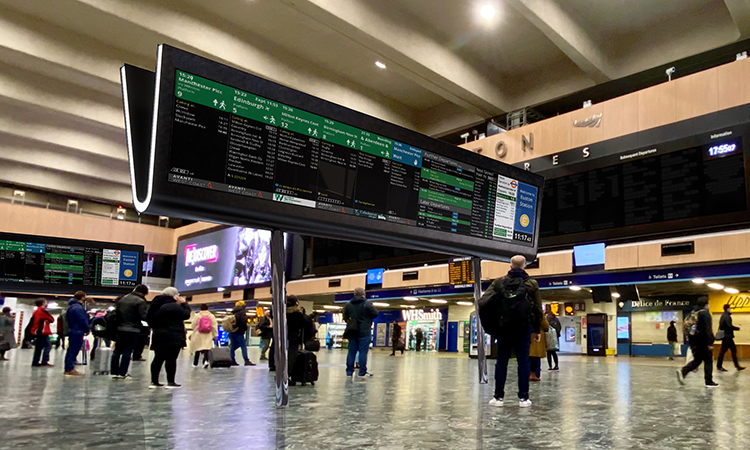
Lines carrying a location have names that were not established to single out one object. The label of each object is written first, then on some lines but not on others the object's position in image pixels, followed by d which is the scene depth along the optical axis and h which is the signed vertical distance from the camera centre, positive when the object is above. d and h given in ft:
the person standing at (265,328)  45.59 -2.62
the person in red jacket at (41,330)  40.91 -3.31
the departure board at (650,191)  40.70 +9.84
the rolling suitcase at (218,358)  42.57 -4.92
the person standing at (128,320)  30.09 -1.61
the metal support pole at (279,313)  13.15 -0.39
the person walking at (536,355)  30.17 -2.60
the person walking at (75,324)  33.30 -2.22
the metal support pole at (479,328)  20.06 -0.85
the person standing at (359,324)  33.01 -1.46
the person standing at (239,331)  44.80 -2.99
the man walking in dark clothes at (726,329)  43.19 -1.04
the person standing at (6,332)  44.22 -3.87
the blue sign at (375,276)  75.56 +3.37
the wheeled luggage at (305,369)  26.61 -3.43
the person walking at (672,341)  75.14 -3.78
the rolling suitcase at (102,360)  36.01 -4.64
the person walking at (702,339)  28.27 -1.27
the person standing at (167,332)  24.82 -1.80
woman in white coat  43.14 -2.97
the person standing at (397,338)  81.99 -5.42
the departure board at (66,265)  32.04 +1.38
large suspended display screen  11.34 +3.23
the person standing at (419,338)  99.25 -6.34
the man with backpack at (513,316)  18.90 -0.35
